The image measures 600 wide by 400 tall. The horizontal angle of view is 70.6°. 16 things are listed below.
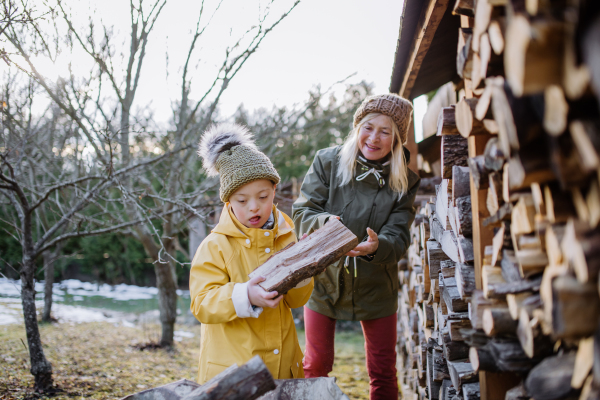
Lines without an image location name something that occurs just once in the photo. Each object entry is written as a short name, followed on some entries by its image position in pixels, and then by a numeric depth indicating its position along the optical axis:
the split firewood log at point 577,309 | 0.85
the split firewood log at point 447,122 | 1.62
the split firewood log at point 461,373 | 1.65
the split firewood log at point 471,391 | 1.57
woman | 2.41
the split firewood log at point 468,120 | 1.34
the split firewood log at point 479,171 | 1.36
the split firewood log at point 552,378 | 0.99
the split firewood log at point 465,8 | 1.39
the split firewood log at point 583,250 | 0.82
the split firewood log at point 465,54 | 1.38
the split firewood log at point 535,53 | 0.78
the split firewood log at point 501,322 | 1.21
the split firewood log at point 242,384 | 1.27
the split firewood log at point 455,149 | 1.74
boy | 1.76
